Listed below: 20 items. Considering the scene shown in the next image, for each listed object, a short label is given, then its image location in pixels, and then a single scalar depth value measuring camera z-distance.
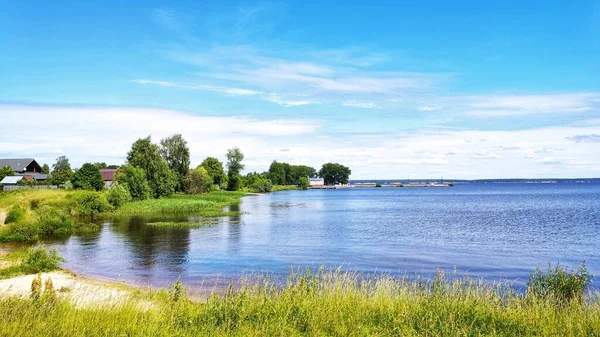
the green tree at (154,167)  87.88
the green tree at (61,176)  96.75
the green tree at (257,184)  174.88
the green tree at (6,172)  97.44
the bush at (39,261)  24.60
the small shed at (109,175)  106.53
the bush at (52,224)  43.66
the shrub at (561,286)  15.78
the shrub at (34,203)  54.94
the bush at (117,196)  70.56
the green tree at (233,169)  153.50
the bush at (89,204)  62.83
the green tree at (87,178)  80.75
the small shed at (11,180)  91.12
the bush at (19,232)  37.38
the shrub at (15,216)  43.73
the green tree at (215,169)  144.12
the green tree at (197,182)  110.81
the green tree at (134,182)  79.56
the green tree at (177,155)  106.38
